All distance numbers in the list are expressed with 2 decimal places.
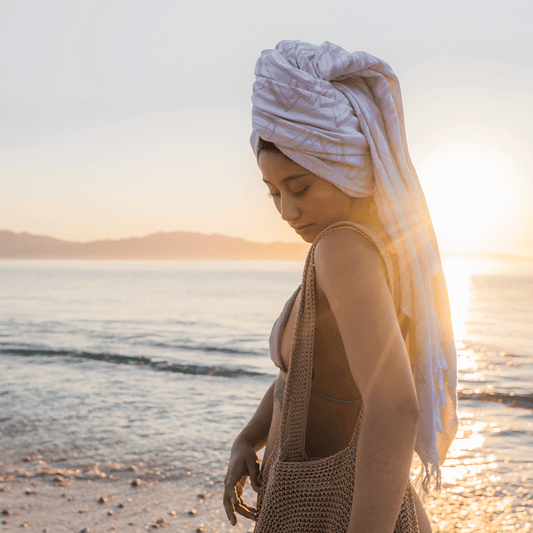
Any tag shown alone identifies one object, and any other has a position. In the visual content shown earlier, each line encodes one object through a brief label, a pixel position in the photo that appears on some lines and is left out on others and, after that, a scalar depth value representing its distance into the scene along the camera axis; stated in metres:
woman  1.19
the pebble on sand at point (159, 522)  4.48
